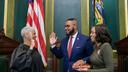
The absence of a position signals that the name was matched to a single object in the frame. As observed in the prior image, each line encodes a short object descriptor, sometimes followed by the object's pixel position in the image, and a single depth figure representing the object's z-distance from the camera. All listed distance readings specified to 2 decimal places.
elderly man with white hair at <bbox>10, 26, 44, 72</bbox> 3.10
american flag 4.31
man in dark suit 3.87
